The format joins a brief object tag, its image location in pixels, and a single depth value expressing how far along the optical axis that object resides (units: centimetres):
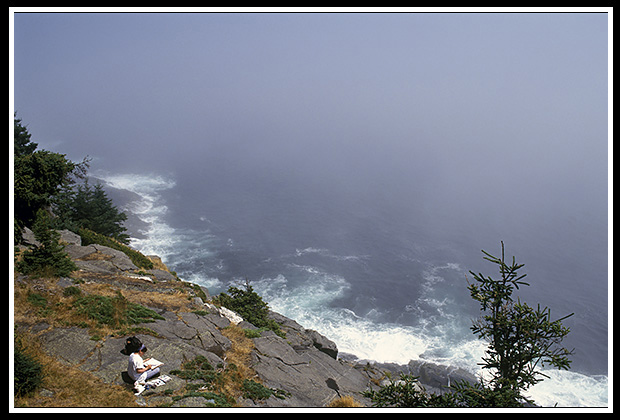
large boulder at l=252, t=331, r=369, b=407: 1753
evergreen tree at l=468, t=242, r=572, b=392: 1160
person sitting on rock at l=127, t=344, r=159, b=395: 1298
